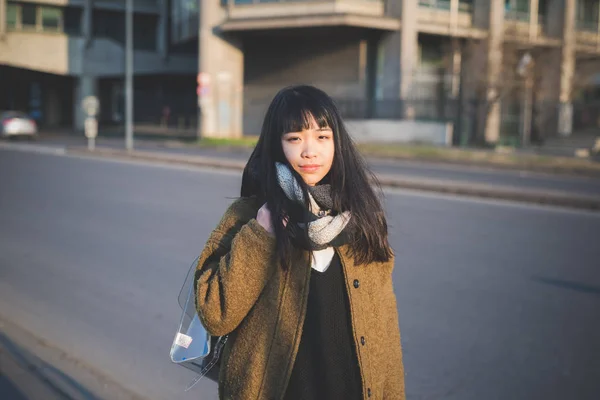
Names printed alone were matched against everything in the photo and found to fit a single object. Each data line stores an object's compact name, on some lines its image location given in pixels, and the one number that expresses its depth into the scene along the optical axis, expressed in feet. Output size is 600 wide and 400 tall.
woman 6.49
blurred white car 114.42
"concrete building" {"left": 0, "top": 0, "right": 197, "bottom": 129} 163.94
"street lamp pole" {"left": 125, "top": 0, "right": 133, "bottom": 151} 92.27
